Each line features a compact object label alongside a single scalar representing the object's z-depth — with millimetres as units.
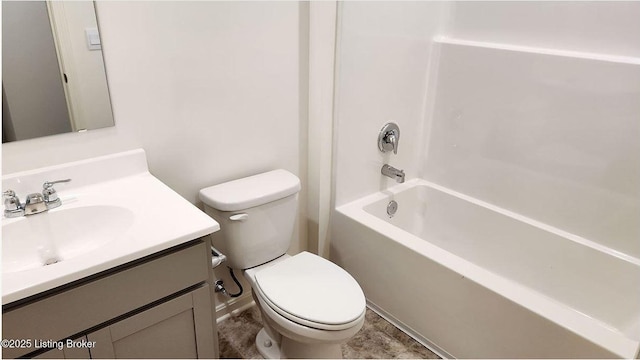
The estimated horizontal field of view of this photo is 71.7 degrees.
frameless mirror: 1272
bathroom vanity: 1034
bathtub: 1512
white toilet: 1514
